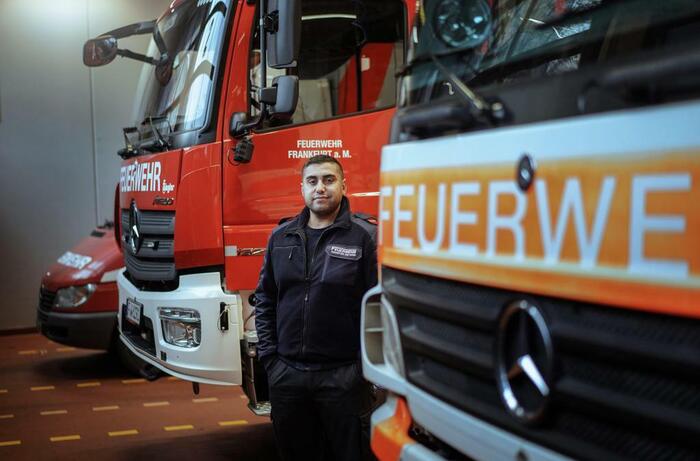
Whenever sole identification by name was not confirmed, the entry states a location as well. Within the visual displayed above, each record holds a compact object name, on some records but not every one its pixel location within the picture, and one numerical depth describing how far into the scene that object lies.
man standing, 3.59
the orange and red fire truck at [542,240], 1.67
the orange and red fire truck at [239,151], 4.41
